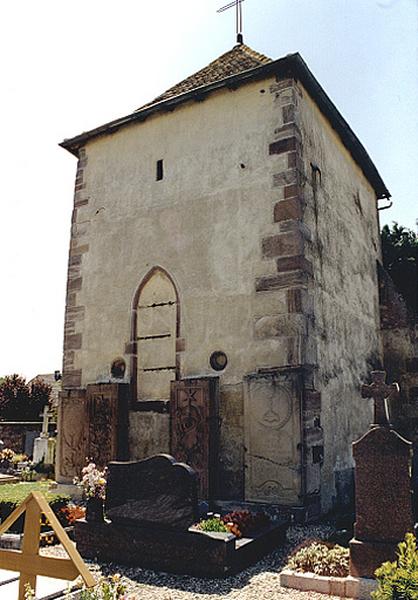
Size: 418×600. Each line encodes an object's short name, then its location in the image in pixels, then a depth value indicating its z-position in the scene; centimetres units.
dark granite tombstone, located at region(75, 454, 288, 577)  588
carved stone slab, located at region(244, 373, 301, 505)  811
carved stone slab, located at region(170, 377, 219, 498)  870
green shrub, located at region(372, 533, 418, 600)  375
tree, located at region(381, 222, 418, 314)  1496
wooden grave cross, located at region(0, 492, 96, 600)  380
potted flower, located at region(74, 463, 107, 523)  679
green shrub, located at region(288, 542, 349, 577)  562
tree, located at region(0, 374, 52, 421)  2278
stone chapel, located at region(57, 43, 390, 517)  868
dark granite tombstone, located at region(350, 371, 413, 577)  532
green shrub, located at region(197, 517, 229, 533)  632
